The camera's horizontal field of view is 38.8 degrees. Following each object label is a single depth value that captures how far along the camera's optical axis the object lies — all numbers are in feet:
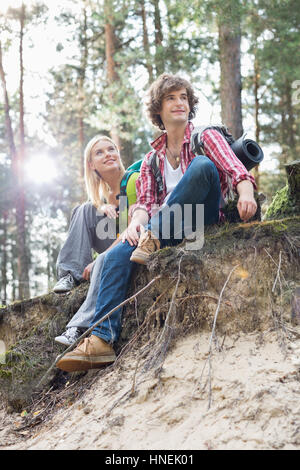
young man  9.99
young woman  13.61
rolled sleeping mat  11.13
